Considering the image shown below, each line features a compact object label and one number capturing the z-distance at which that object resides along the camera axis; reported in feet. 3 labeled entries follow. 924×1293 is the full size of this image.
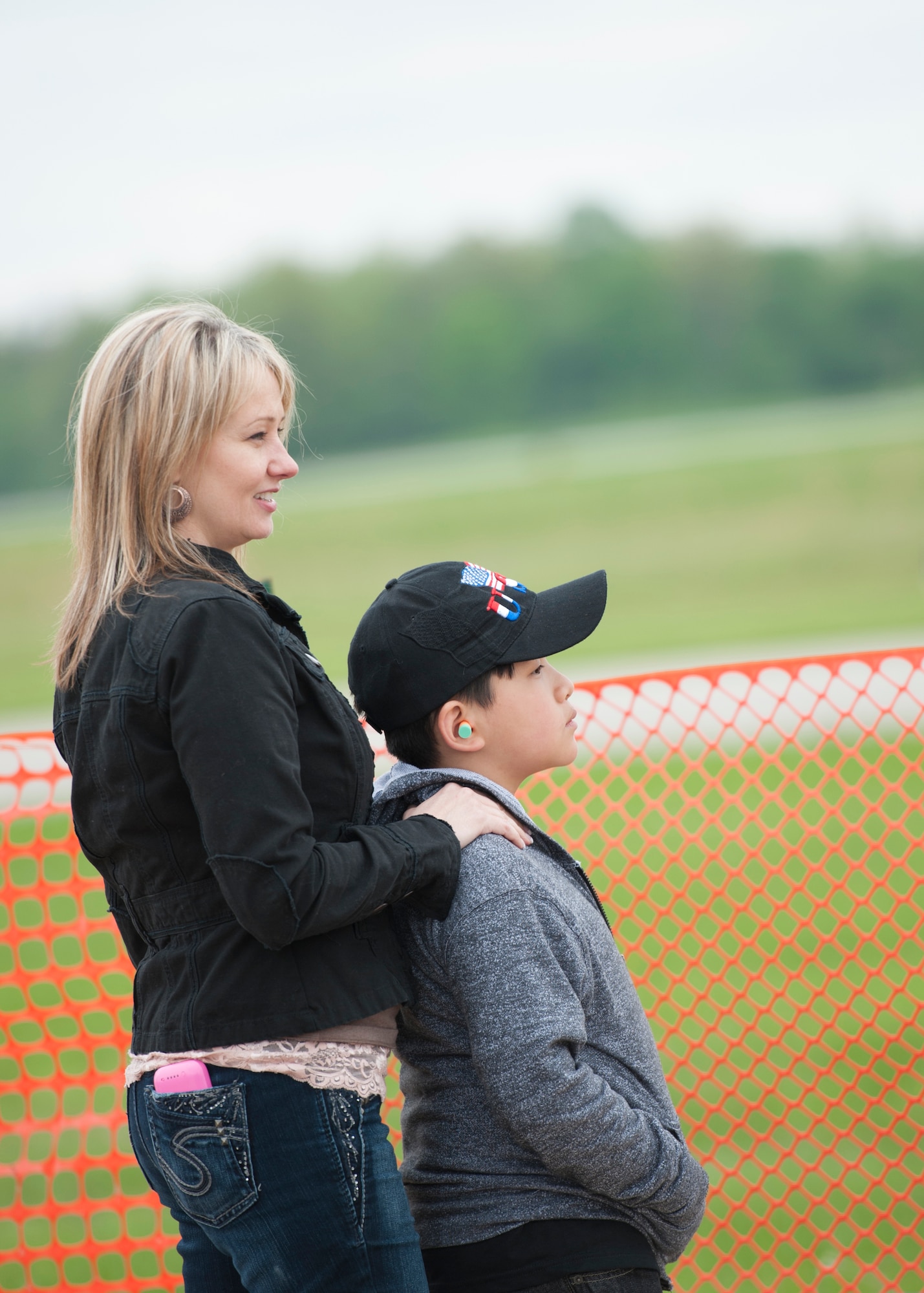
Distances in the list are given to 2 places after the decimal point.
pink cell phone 25.30
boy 25.53
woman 25.13
